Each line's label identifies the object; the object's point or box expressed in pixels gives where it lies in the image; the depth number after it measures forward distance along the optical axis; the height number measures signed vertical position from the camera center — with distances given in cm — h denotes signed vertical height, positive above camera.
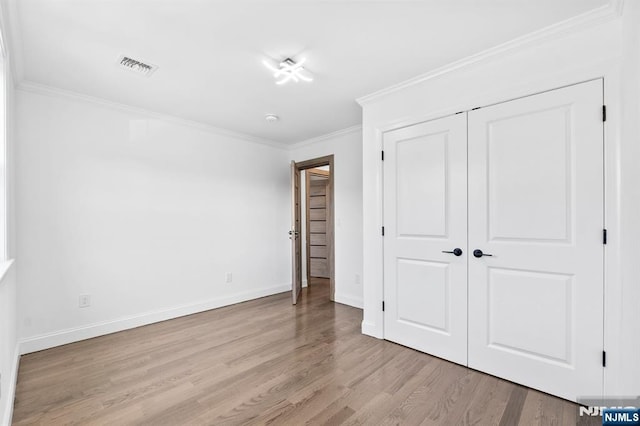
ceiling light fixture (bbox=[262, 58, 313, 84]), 238 +117
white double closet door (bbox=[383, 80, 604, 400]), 191 -22
